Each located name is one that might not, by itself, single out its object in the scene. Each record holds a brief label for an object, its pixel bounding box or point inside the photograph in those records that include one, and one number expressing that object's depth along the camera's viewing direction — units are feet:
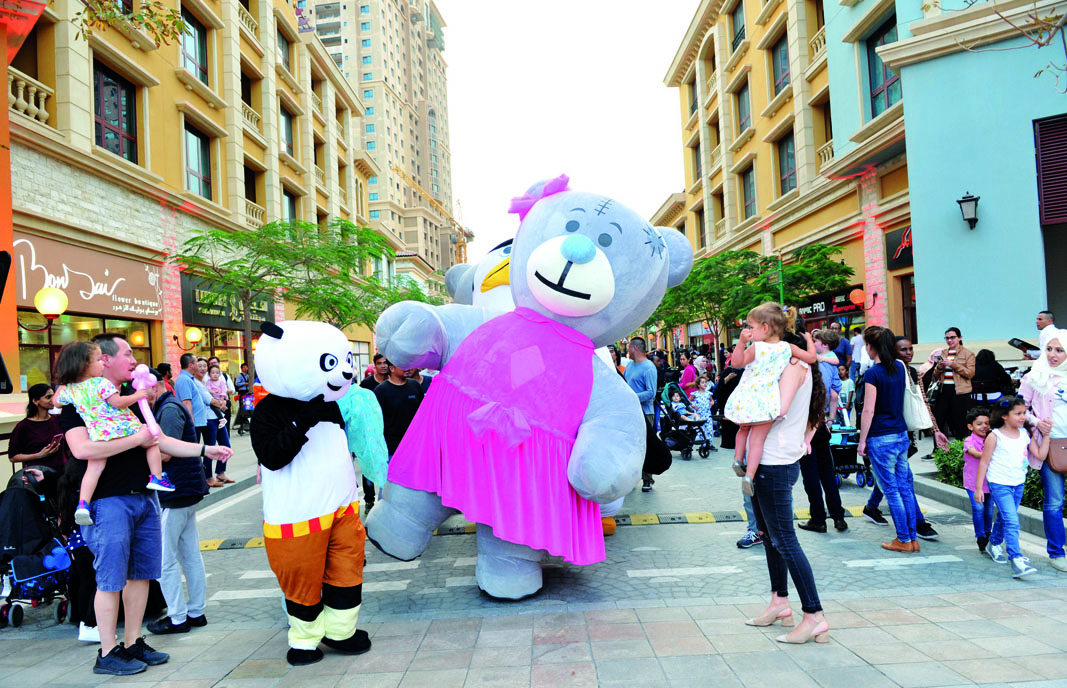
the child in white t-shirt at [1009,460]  15.58
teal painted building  38.09
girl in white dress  12.59
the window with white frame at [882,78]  52.39
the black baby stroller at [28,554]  14.92
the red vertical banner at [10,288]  23.41
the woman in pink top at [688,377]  45.59
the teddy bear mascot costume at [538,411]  13.97
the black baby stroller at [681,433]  36.29
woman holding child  12.05
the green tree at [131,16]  18.51
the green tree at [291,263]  54.85
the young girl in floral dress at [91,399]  12.38
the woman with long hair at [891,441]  17.97
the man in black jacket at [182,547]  14.24
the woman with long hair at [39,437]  18.52
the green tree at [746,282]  58.08
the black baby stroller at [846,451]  24.61
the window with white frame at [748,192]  90.63
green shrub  23.56
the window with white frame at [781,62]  76.28
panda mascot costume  12.17
